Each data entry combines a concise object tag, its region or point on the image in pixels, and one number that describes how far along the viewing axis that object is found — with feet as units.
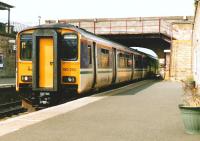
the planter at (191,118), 27.14
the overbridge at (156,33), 110.83
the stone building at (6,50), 118.32
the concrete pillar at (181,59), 109.70
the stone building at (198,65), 62.03
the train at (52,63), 50.37
